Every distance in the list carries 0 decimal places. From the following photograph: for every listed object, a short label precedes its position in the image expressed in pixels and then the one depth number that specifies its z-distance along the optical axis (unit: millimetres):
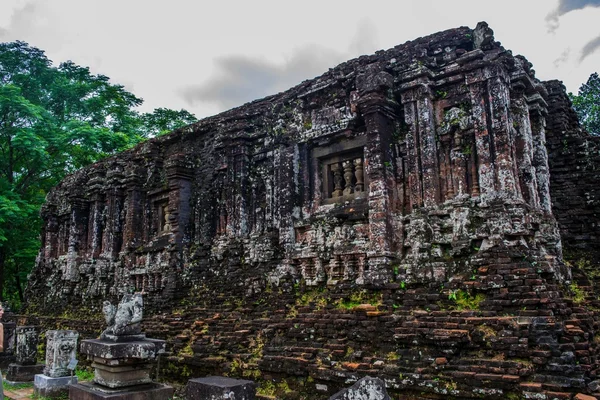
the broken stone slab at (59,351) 10422
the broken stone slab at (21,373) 11688
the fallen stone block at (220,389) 5691
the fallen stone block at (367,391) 3842
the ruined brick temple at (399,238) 6848
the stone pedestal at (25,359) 11742
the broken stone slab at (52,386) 10047
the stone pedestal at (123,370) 7543
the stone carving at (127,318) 7965
